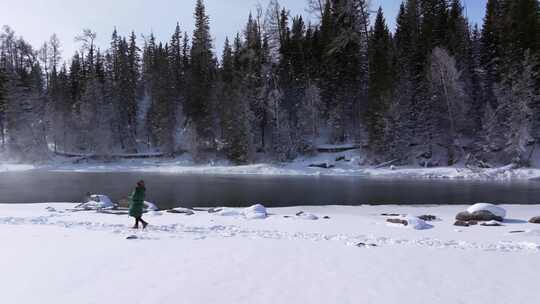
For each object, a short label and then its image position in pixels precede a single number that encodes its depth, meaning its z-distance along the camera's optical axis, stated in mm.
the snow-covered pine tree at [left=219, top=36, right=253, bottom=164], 49875
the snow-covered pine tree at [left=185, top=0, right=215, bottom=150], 56375
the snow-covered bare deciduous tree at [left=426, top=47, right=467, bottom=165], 42906
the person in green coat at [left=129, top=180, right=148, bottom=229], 13180
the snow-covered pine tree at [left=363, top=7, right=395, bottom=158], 45719
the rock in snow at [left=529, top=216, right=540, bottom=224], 14484
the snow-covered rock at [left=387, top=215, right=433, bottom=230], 13258
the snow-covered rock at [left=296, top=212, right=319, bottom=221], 15745
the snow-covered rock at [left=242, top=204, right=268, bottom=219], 16094
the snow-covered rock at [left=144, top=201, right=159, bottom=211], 18844
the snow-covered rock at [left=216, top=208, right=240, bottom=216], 16859
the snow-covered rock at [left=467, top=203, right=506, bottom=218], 15039
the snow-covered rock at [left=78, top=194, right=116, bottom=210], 18891
